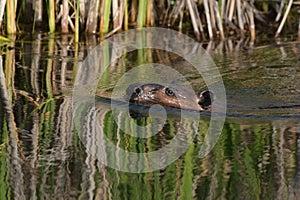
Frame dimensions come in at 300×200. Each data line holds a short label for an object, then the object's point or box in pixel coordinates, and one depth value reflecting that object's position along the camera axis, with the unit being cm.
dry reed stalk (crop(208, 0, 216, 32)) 1580
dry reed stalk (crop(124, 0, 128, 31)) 1575
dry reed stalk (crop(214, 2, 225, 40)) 1577
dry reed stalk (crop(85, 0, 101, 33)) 1572
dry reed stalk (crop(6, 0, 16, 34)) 1482
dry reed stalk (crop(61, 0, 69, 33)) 1541
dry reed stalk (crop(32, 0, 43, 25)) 1597
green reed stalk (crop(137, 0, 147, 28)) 1605
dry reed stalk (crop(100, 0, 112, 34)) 1536
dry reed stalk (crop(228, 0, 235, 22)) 1623
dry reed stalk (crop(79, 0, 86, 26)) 1589
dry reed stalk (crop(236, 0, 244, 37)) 1617
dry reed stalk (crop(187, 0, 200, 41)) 1577
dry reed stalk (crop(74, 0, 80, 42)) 1464
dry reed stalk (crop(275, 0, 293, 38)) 1597
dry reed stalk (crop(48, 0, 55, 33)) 1538
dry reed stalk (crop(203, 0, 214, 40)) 1570
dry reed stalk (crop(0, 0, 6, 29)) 1428
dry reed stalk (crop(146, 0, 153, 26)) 1664
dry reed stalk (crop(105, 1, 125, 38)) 1602
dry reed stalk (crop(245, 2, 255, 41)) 1633
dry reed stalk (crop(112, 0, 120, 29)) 1605
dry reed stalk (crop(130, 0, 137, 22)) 1734
